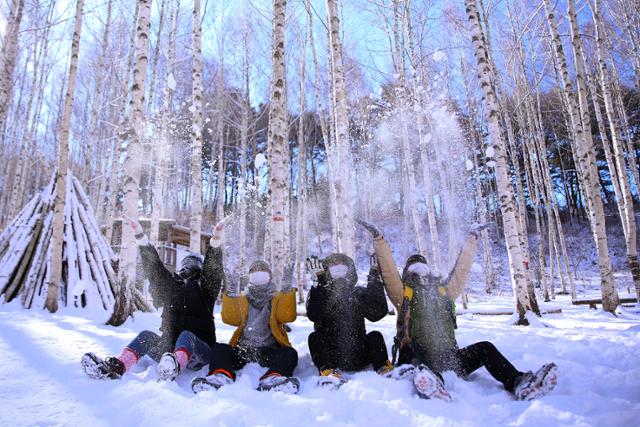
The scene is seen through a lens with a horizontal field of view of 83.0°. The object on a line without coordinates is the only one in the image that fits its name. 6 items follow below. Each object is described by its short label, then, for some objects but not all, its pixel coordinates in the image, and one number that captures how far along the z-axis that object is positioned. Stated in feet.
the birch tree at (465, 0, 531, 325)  19.38
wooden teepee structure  21.84
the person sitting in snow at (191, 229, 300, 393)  9.29
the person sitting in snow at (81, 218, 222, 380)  9.58
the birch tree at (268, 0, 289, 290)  17.69
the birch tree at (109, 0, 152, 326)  17.43
